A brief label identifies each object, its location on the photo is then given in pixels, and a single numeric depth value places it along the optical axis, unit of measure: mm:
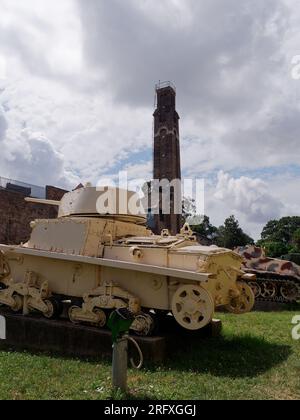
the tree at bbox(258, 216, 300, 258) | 67438
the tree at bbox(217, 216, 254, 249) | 54144
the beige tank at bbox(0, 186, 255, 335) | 6875
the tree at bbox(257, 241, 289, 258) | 37562
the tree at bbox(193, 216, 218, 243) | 61550
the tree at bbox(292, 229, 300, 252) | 37797
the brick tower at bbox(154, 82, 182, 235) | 33844
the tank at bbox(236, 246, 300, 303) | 14031
